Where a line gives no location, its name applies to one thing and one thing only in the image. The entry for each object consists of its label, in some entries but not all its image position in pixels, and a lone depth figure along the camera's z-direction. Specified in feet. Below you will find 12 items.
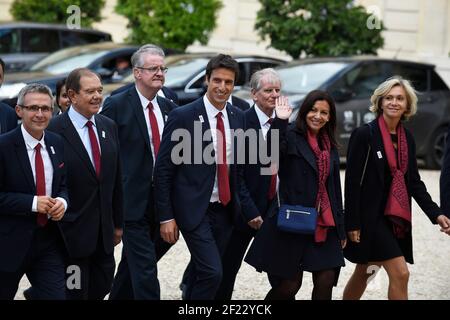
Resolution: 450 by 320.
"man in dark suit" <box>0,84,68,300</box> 41.01
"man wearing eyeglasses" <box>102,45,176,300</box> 49.03
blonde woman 47.67
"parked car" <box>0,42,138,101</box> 105.09
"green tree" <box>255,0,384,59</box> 122.31
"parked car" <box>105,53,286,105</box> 99.14
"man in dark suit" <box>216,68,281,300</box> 49.62
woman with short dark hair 45.91
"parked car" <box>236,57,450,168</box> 97.45
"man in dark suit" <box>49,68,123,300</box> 44.04
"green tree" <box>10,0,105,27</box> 164.45
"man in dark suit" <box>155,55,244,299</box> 46.50
